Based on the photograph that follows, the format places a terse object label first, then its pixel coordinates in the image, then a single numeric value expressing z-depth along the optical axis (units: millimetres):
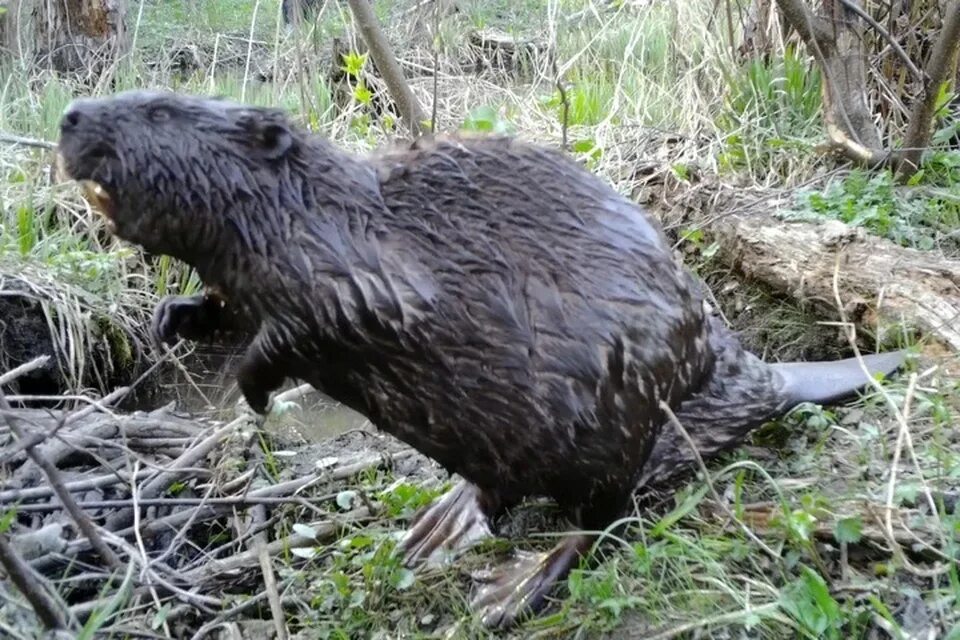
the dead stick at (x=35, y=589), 1569
